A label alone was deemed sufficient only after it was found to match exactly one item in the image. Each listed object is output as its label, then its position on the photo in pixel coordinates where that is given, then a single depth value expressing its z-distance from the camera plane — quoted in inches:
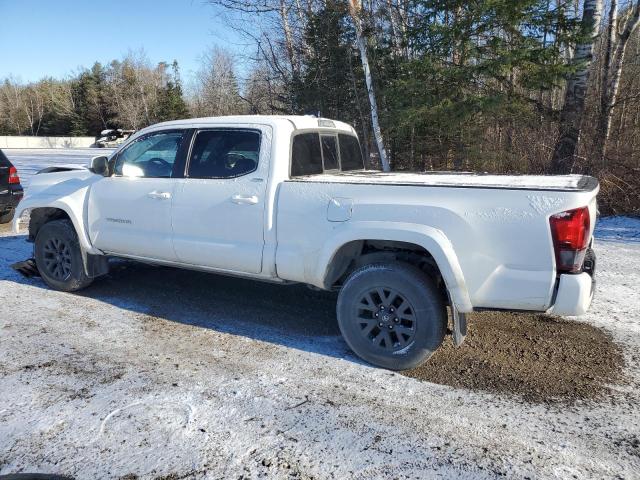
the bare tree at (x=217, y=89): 1654.2
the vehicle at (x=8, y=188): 370.0
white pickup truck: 124.7
